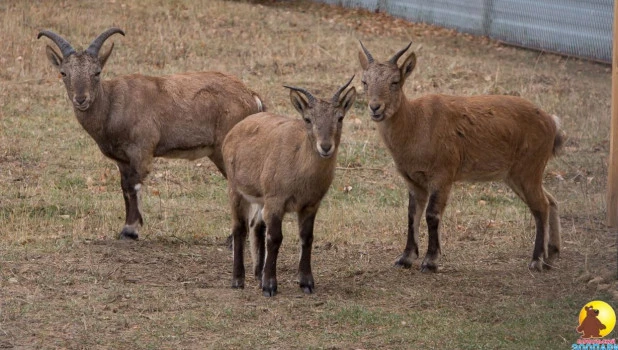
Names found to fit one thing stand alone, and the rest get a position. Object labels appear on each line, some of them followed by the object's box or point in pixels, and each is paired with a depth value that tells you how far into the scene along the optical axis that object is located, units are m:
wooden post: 19.97
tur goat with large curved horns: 22.31
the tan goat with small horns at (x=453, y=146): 19.98
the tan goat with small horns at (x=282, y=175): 17.72
